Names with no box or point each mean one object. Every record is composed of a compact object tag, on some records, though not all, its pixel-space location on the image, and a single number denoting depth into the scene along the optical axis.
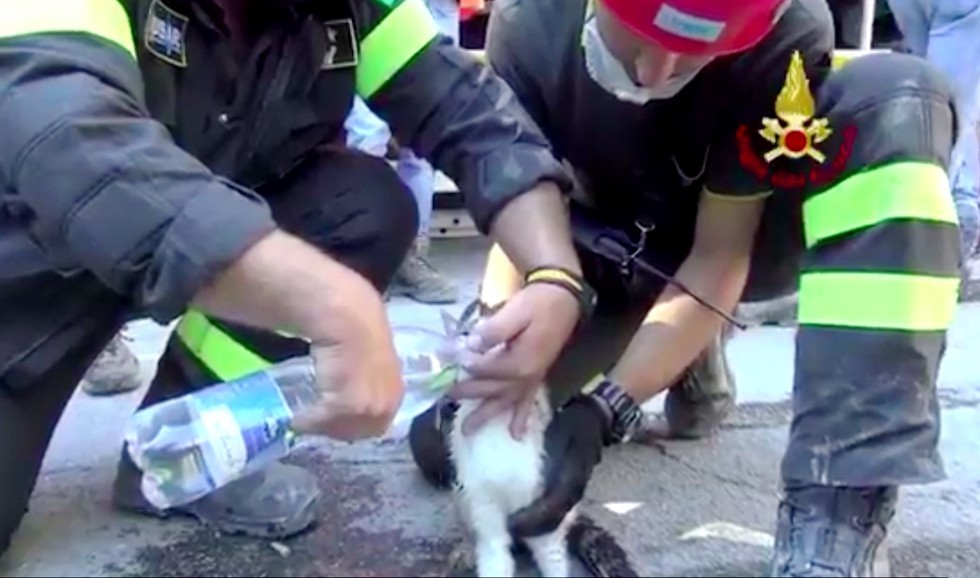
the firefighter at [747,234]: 0.93
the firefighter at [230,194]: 0.76
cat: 0.90
